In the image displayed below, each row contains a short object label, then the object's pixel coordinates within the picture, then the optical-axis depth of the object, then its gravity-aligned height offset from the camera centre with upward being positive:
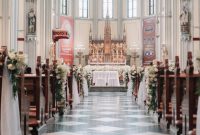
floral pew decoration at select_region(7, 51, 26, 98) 6.05 -0.05
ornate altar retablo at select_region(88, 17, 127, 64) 32.81 +0.74
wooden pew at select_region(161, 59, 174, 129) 9.39 -0.67
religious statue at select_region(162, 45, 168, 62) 26.89 +0.53
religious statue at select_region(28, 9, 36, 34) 22.68 +1.99
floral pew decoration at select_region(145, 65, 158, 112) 10.89 -0.64
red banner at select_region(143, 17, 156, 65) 32.72 +1.61
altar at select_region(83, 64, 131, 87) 27.22 -0.93
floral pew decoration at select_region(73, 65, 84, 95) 16.56 -0.58
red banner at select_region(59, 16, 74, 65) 32.91 +1.28
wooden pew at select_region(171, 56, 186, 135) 8.07 -0.64
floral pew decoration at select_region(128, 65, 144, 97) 15.97 -0.65
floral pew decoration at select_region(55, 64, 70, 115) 11.18 -0.52
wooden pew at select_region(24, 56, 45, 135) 8.30 -0.56
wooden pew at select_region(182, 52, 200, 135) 6.78 -0.55
